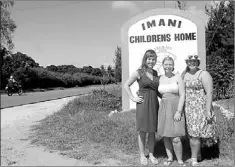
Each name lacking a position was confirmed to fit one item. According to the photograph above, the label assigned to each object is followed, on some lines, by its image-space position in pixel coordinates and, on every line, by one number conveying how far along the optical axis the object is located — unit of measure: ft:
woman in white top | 11.50
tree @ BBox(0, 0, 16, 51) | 58.41
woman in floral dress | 11.41
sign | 23.66
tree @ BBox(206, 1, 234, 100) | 35.88
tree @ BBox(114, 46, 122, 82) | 55.88
